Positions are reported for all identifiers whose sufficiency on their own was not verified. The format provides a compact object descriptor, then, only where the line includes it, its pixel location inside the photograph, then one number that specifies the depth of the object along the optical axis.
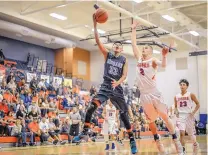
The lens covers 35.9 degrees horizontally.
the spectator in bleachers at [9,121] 11.69
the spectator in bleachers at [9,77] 15.81
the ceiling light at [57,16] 19.53
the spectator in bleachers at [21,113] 12.36
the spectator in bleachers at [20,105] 12.58
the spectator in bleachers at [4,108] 12.43
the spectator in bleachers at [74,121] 13.70
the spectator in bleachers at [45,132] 12.38
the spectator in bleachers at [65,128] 13.78
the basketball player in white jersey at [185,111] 6.82
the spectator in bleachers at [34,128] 12.14
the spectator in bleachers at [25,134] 11.60
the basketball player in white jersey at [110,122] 8.66
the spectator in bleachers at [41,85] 17.27
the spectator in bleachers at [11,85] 14.85
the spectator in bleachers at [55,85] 18.41
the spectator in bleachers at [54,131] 12.80
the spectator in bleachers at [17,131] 11.62
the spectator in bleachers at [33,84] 16.47
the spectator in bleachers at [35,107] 13.05
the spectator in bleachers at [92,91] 20.80
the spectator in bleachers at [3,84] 14.66
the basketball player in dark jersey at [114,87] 5.32
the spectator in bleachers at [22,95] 14.38
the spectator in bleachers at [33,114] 12.84
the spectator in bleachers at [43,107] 14.42
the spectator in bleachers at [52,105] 15.27
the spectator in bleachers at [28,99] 14.05
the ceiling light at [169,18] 19.12
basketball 5.65
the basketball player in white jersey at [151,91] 5.48
